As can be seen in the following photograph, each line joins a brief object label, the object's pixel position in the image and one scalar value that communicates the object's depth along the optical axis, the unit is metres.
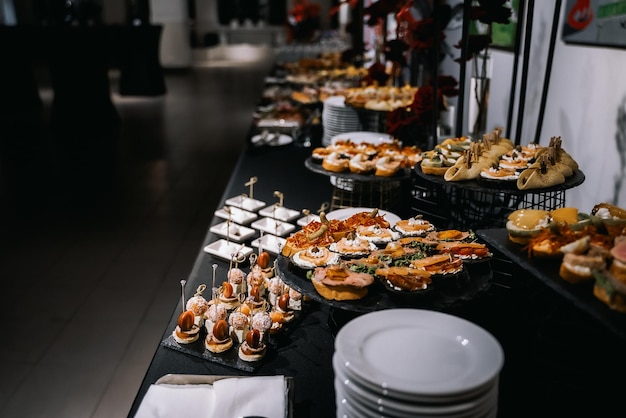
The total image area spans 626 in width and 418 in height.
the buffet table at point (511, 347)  1.08
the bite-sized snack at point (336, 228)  1.50
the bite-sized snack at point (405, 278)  1.17
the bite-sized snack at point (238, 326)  1.32
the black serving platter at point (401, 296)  1.17
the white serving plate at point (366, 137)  2.53
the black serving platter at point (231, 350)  1.26
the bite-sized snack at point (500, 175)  1.49
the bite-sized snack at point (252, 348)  1.26
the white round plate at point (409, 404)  0.86
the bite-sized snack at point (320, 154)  2.08
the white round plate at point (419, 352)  0.87
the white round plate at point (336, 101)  2.99
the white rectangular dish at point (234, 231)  1.90
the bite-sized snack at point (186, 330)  1.33
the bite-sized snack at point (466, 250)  1.29
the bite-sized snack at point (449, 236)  1.42
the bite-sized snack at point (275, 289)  1.48
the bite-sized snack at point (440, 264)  1.24
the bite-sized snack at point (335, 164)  1.93
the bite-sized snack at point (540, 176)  1.46
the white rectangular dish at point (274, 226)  1.93
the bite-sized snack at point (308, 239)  1.38
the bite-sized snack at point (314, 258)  1.30
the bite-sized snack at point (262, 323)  1.30
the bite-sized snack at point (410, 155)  2.01
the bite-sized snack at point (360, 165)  1.91
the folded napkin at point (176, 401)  1.05
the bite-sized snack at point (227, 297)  1.45
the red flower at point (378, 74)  3.17
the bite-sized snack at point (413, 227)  1.48
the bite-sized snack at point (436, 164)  1.61
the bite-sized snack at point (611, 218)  1.17
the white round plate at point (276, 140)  3.23
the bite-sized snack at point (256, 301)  1.40
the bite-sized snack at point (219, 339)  1.30
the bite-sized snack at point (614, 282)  0.92
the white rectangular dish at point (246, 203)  2.15
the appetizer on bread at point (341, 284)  1.17
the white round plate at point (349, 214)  1.76
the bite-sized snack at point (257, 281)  1.49
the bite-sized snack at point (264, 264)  1.61
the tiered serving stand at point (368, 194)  2.11
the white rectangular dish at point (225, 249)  1.77
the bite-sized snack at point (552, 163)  1.49
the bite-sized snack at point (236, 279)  1.52
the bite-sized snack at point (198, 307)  1.36
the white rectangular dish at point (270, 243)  1.82
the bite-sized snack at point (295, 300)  1.47
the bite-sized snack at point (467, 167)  1.54
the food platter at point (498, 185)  1.46
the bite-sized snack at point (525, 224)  1.19
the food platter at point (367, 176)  1.86
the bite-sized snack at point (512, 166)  1.51
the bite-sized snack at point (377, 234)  1.46
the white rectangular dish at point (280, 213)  2.05
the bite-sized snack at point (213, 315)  1.33
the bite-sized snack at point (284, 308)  1.41
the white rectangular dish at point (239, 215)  2.05
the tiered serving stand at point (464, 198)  1.48
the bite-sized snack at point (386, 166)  1.90
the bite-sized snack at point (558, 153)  1.59
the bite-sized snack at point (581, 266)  1.00
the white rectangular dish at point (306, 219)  1.99
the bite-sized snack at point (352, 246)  1.37
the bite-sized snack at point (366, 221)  1.55
